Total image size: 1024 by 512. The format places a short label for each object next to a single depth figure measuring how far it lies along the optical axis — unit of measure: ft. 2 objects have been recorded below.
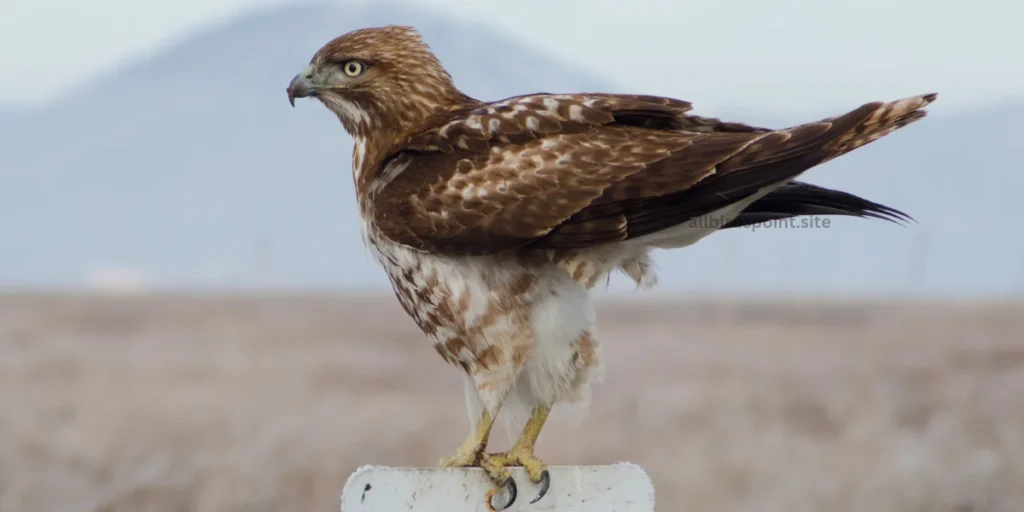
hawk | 32.71
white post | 31.73
